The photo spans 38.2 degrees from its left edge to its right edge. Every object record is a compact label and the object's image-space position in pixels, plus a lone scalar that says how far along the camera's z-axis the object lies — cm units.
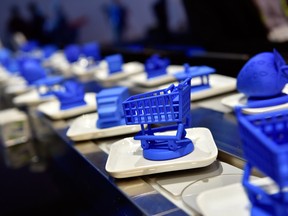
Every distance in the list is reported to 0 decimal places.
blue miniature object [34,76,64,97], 190
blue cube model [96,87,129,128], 113
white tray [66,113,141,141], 112
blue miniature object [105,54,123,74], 202
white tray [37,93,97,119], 147
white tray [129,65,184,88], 170
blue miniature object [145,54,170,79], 174
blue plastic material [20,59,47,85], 213
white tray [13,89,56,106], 191
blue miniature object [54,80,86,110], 150
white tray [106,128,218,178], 82
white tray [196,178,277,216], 62
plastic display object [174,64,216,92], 131
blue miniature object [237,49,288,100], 102
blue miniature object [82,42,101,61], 238
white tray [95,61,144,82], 206
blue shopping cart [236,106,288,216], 49
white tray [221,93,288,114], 97
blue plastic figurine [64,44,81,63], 254
